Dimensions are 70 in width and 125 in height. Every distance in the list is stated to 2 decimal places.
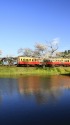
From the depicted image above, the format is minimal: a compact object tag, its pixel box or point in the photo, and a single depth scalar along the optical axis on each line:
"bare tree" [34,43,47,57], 36.88
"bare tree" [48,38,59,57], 35.62
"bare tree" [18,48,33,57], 43.33
